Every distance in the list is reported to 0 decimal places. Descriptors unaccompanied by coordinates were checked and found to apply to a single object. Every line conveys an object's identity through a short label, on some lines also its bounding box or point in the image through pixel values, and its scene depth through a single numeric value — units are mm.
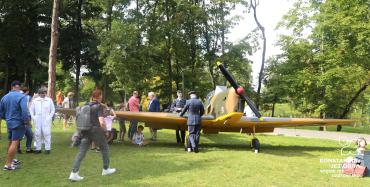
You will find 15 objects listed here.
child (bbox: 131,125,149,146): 14844
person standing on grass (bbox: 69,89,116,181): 8113
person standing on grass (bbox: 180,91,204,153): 13094
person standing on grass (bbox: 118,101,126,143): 15398
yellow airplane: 13492
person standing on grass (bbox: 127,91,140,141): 15516
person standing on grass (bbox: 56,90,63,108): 24716
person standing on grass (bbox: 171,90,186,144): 15641
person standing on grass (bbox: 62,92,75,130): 20720
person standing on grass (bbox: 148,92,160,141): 16453
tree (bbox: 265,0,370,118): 29656
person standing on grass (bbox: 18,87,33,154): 11614
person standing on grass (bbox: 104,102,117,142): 12948
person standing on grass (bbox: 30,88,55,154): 11508
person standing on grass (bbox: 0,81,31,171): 9195
